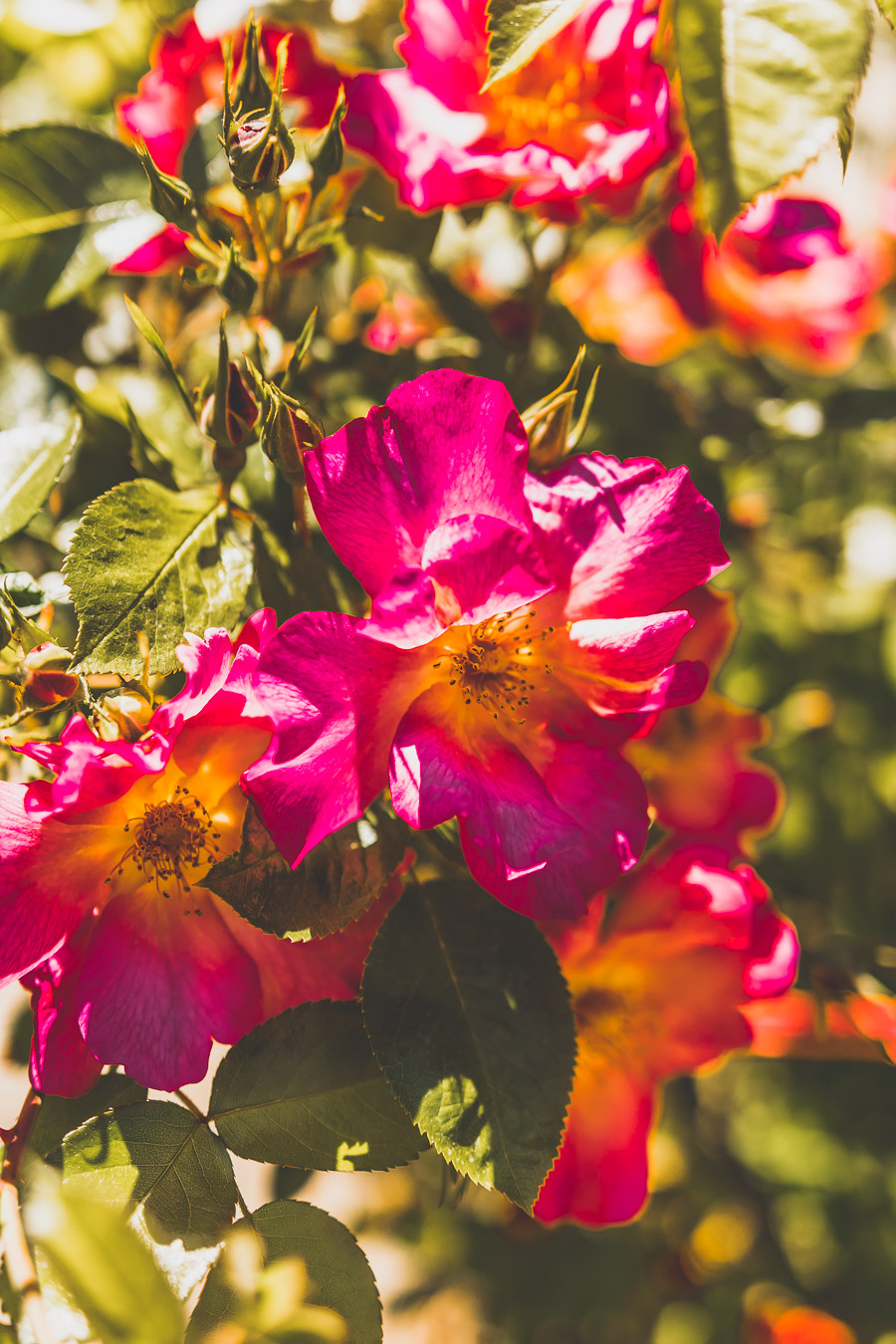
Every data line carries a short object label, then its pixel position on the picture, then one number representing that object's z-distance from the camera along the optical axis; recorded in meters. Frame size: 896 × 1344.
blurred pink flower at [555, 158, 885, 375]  0.50
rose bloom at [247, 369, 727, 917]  0.42
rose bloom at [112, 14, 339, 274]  0.48
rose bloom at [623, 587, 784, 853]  0.50
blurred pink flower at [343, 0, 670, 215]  0.46
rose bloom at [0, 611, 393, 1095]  0.42
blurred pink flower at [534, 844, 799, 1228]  0.48
